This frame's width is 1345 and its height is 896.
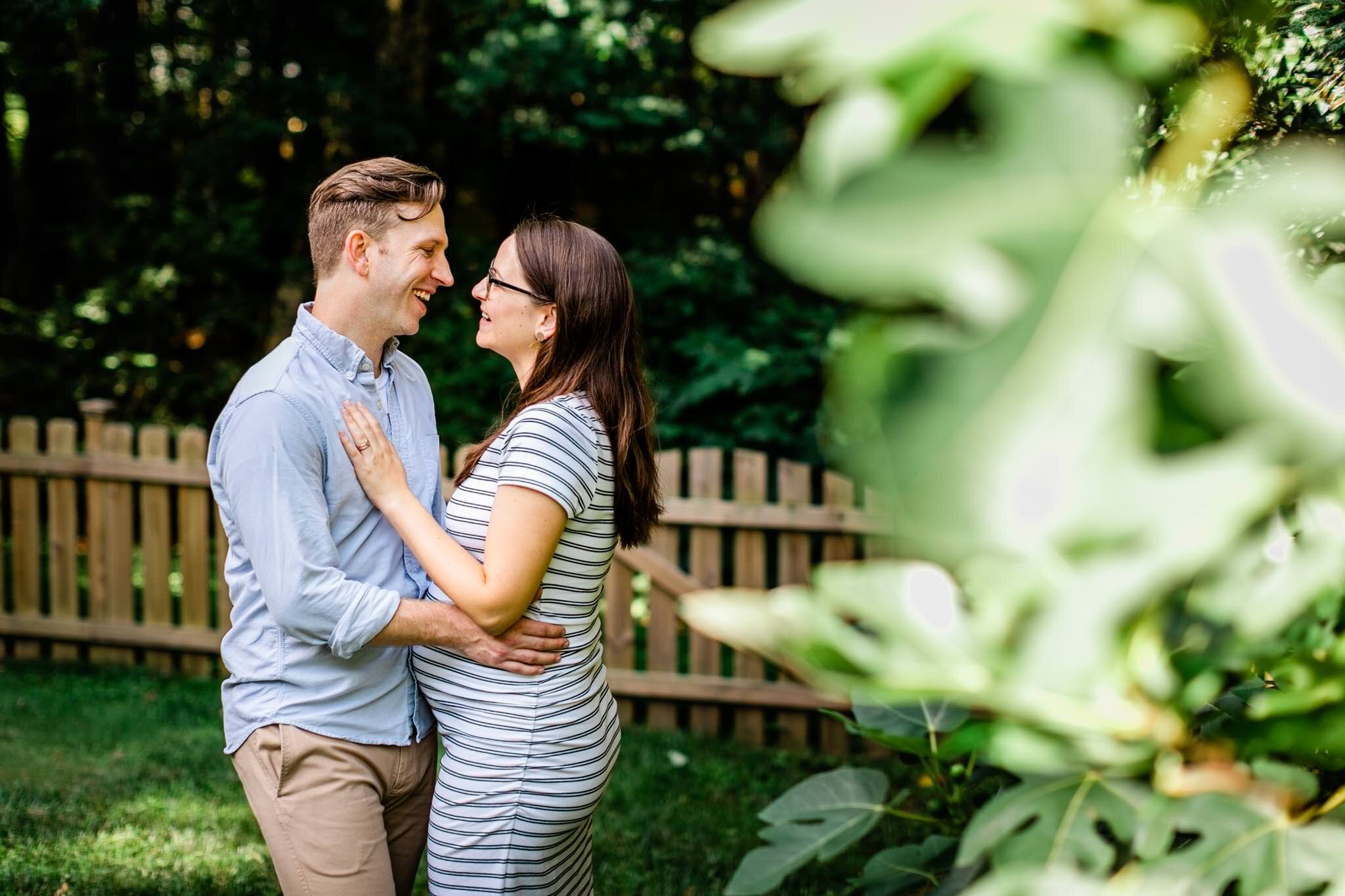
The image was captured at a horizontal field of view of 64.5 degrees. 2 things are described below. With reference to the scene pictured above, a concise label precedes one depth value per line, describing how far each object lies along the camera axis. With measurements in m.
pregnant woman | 1.91
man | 1.86
